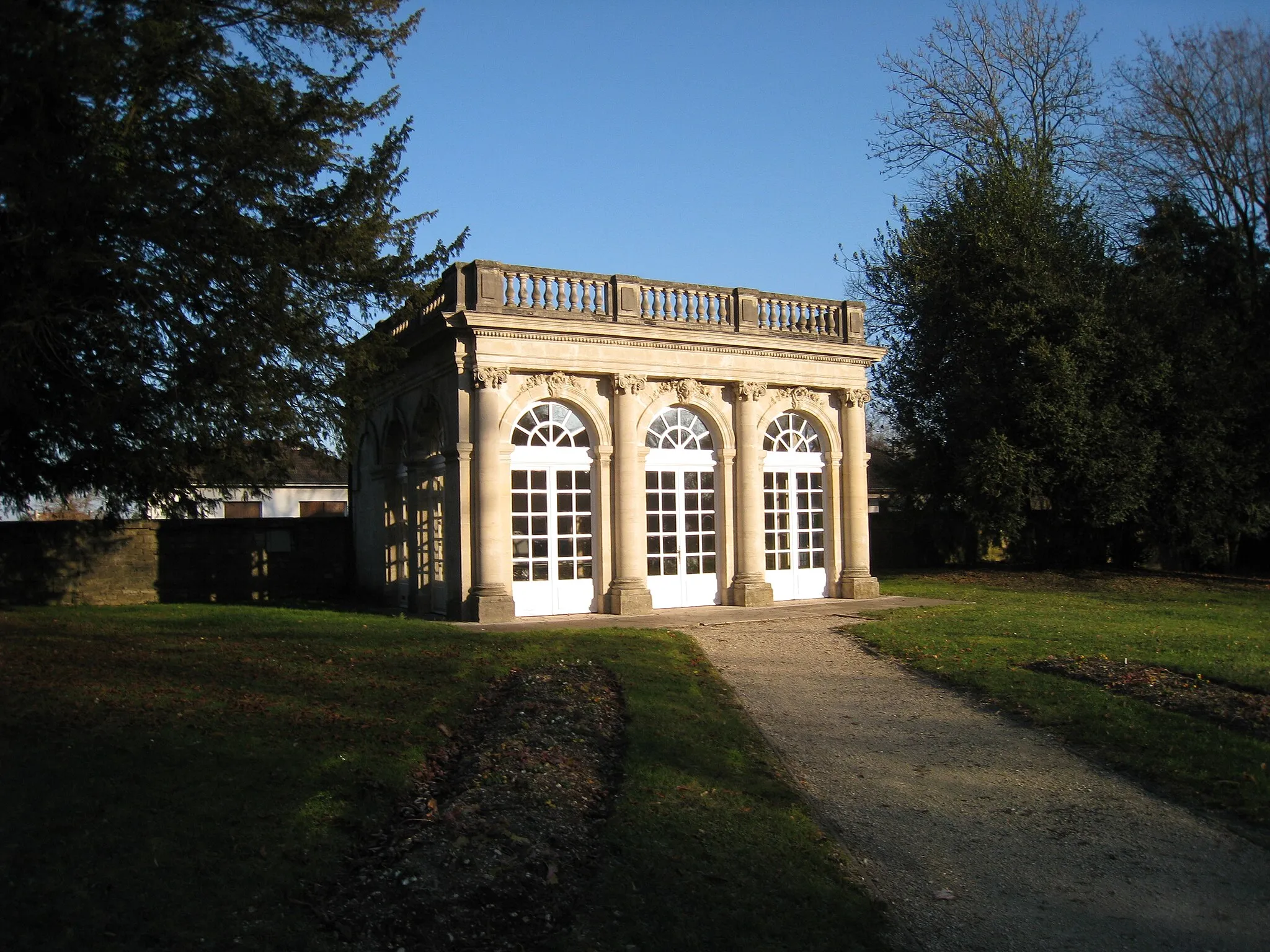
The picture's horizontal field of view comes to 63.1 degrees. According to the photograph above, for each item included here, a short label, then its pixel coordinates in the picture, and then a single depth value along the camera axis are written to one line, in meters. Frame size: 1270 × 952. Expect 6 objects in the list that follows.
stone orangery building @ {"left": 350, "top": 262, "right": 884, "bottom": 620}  16.89
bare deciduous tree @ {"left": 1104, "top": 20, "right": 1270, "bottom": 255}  26.30
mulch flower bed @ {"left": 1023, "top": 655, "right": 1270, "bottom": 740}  9.12
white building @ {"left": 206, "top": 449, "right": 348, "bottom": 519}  37.94
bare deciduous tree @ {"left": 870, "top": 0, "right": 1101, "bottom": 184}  28.78
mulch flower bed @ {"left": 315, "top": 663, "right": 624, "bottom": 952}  5.03
